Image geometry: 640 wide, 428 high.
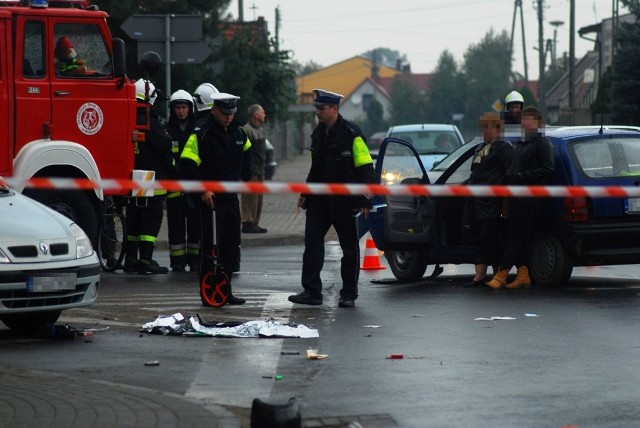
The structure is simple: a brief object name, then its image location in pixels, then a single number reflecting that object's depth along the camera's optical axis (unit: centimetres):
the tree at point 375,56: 18650
